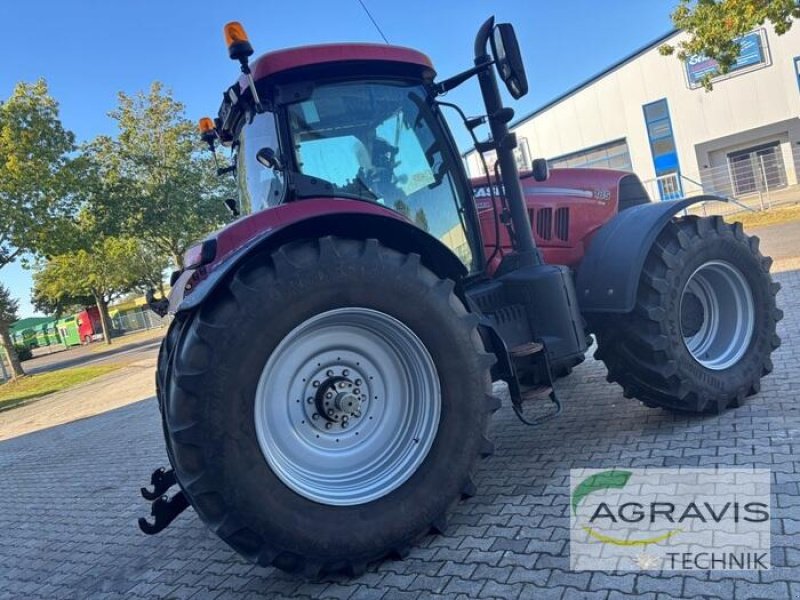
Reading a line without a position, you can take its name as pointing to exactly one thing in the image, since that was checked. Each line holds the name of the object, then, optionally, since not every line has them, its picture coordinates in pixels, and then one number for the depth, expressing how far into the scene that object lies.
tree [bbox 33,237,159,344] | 32.34
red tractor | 2.78
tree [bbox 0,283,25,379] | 22.03
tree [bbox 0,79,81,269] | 19.28
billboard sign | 27.55
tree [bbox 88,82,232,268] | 23.77
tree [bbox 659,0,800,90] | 14.40
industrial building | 27.41
